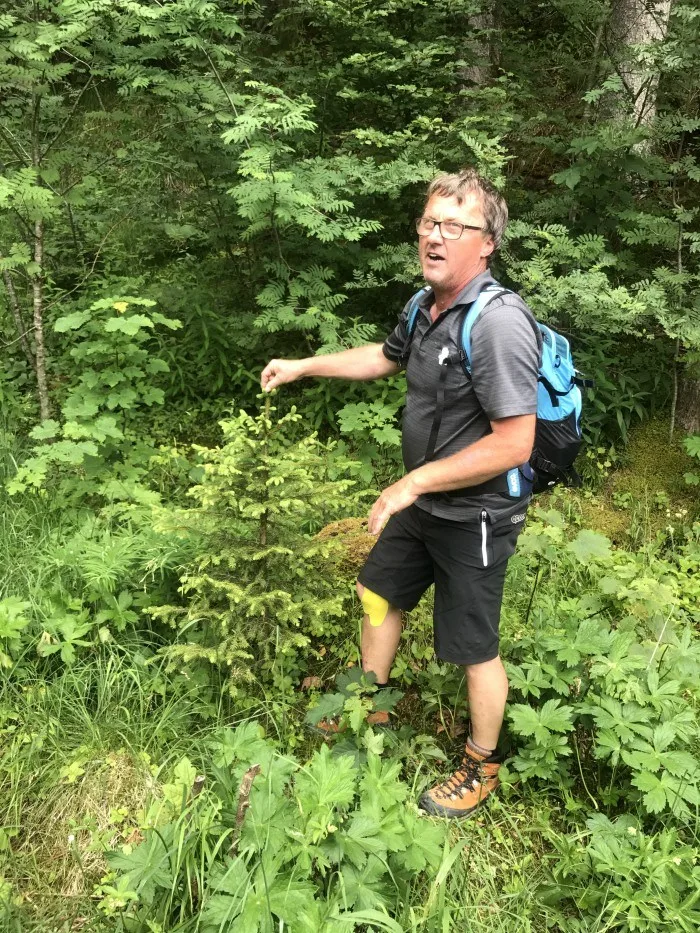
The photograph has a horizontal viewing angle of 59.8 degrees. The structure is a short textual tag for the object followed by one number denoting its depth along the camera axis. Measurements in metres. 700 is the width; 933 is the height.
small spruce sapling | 2.64
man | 2.06
